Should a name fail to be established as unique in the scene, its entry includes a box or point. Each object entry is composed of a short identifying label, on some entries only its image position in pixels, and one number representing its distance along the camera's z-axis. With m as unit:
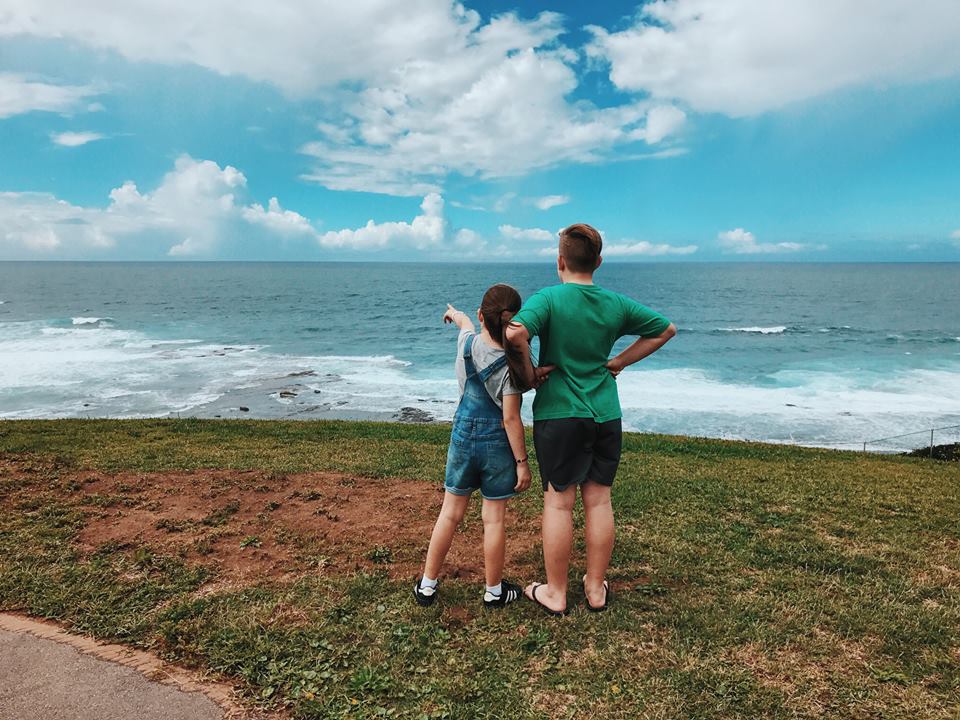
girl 3.72
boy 3.69
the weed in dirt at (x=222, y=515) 5.62
